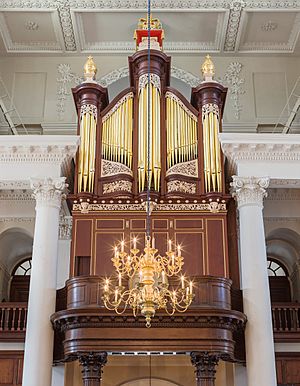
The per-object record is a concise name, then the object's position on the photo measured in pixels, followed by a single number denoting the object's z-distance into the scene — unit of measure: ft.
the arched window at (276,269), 65.98
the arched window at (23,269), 65.98
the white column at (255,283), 45.34
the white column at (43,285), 45.03
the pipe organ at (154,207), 44.65
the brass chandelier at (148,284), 32.40
